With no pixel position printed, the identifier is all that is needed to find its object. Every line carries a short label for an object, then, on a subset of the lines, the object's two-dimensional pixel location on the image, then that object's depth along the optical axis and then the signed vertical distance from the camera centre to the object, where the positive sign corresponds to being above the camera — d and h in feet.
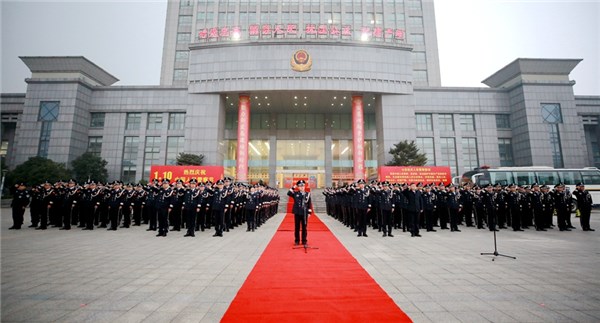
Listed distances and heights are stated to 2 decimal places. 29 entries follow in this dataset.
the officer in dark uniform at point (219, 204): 30.73 -0.98
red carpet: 9.66 -4.47
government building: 102.99 +40.37
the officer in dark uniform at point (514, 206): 35.94 -1.20
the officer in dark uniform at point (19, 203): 33.76 -1.06
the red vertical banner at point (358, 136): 99.91 +23.89
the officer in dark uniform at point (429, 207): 35.29 -1.36
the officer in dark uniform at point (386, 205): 31.32 -1.02
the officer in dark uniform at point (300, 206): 23.74 -0.90
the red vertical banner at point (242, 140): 101.70 +22.05
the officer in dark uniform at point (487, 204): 35.55 -0.97
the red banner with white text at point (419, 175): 65.87 +5.64
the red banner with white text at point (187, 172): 64.69 +5.88
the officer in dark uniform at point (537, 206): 36.40 -1.19
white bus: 61.93 +5.01
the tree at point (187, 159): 94.53 +13.38
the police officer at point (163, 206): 30.04 -1.22
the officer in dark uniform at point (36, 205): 35.70 -1.40
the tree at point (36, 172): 81.20 +7.37
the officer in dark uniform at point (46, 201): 34.53 -0.81
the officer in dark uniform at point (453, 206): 35.68 -1.26
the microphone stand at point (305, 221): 23.45 -2.26
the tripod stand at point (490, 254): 19.29 -4.36
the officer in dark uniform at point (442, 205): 38.22 -1.18
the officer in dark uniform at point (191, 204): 30.36 -1.00
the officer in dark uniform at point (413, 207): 30.91 -1.21
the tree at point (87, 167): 98.58 +10.71
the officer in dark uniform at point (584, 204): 34.88 -0.87
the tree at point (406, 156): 90.51 +14.73
